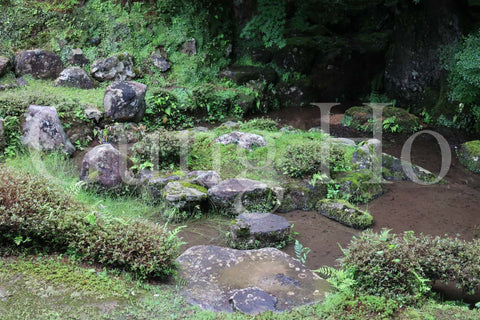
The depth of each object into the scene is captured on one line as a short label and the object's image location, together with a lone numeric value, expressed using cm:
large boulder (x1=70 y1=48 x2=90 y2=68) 1397
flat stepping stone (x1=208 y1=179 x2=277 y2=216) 755
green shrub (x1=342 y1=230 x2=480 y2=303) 442
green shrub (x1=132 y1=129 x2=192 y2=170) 856
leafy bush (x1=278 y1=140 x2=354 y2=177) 852
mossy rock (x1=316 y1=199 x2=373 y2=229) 742
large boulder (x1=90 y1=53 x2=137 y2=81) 1373
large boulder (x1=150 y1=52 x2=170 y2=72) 1459
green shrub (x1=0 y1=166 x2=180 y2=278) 461
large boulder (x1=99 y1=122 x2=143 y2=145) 1061
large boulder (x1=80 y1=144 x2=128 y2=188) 788
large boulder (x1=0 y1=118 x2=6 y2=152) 898
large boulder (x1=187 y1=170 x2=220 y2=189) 797
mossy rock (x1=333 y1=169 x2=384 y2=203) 836
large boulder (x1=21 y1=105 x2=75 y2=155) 931
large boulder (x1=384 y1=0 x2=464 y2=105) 1296
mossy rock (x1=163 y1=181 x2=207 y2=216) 734
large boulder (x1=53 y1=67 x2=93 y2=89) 1288
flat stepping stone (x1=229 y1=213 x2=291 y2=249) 666
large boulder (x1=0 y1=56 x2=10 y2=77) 1275
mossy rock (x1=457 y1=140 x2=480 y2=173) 1018
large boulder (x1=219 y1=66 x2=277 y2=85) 1471
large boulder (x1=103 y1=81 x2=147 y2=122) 1091
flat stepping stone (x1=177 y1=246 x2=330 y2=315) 449
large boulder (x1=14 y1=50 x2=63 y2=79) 1310
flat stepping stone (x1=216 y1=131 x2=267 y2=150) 950
